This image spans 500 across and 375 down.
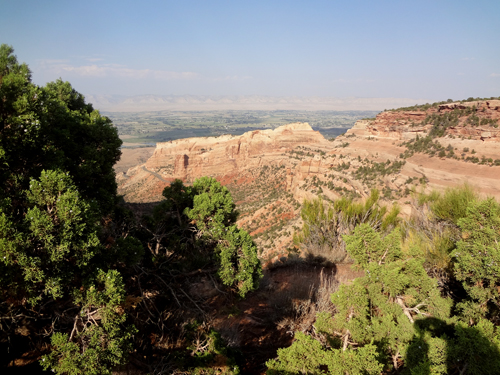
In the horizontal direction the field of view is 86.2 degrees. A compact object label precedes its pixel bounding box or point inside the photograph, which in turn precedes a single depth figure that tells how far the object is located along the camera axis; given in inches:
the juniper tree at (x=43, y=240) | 173.6
